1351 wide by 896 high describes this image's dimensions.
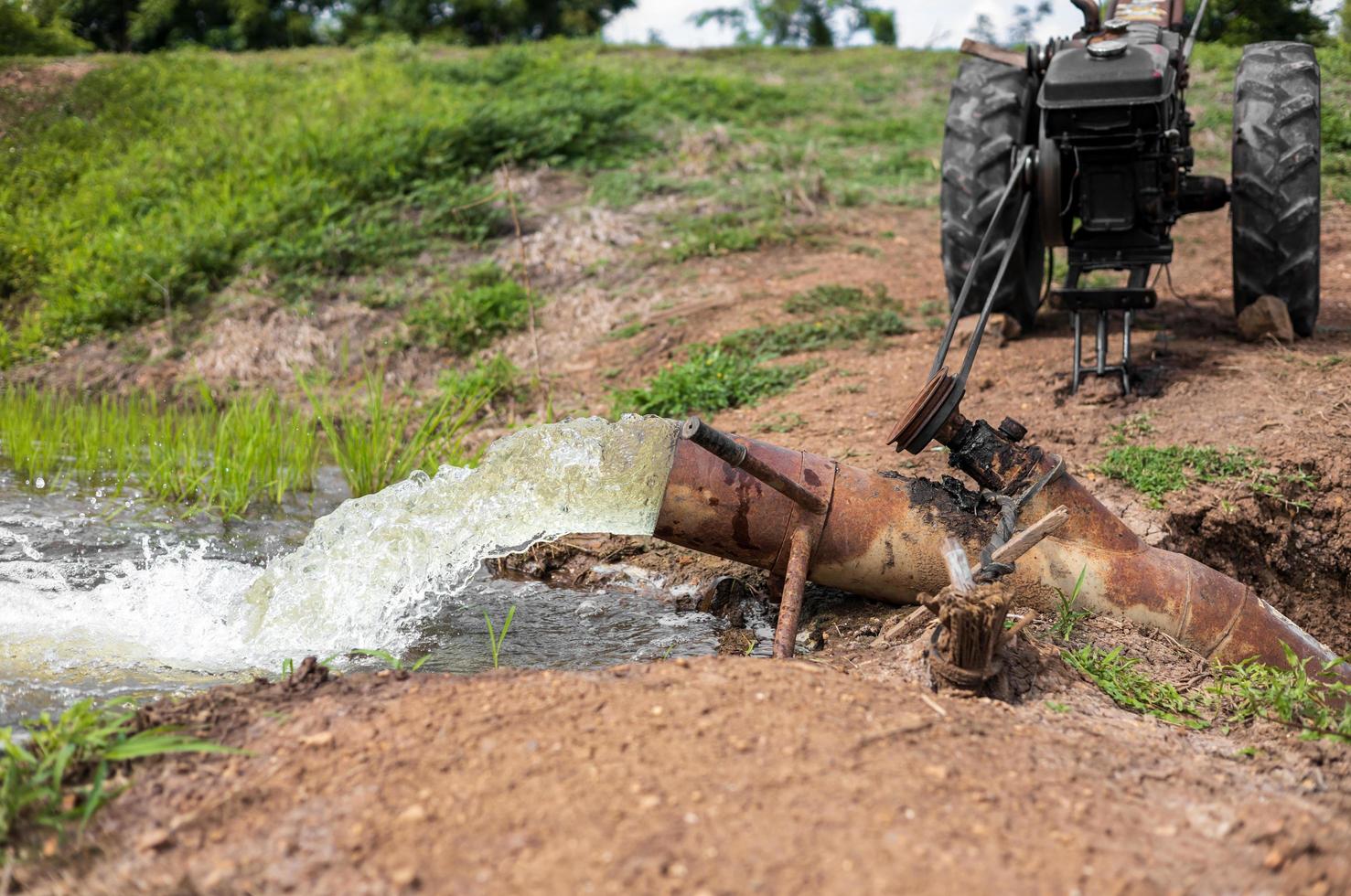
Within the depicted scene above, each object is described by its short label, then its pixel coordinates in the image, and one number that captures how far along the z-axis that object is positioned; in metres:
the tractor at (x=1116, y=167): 4.64
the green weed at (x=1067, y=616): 3.31
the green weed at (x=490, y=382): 6.46
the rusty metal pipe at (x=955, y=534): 3.37
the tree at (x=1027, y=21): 17.89
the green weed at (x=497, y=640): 3.21
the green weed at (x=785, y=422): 5.29
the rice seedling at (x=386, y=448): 5.02
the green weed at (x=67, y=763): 2.15
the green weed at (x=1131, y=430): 4.66
